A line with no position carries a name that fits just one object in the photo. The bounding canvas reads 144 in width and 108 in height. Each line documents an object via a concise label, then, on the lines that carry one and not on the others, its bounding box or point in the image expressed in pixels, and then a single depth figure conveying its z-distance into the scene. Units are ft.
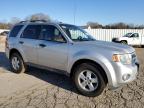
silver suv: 8.99
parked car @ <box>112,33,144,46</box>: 39.68
